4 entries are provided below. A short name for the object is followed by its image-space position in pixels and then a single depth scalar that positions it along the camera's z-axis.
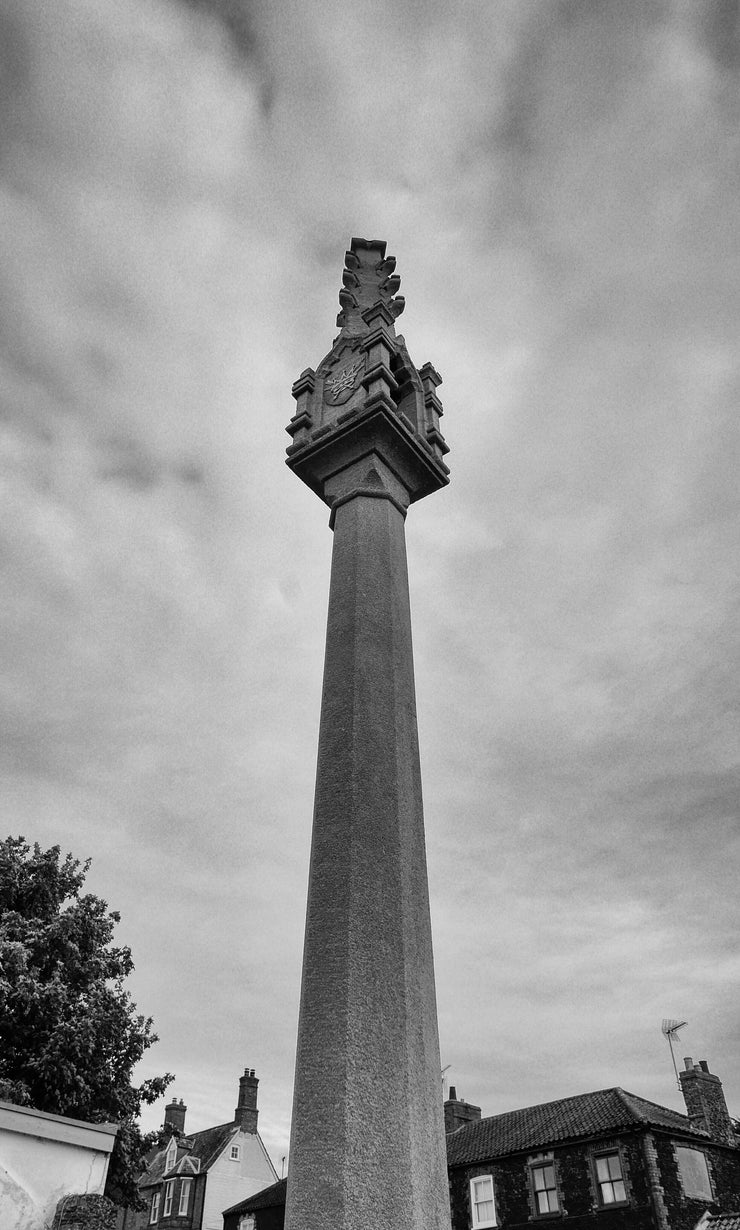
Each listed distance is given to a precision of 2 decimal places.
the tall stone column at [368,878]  4.42
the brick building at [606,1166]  21.27
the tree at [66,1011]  20.39
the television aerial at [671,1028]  30.16
